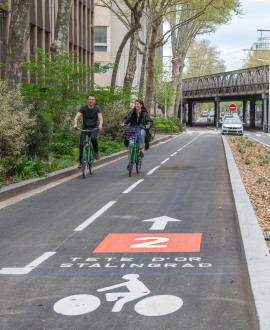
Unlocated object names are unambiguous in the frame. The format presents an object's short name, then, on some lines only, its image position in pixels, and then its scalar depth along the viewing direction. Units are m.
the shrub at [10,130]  12.02
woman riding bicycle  15.63
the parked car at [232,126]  53.48
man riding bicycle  15.12
